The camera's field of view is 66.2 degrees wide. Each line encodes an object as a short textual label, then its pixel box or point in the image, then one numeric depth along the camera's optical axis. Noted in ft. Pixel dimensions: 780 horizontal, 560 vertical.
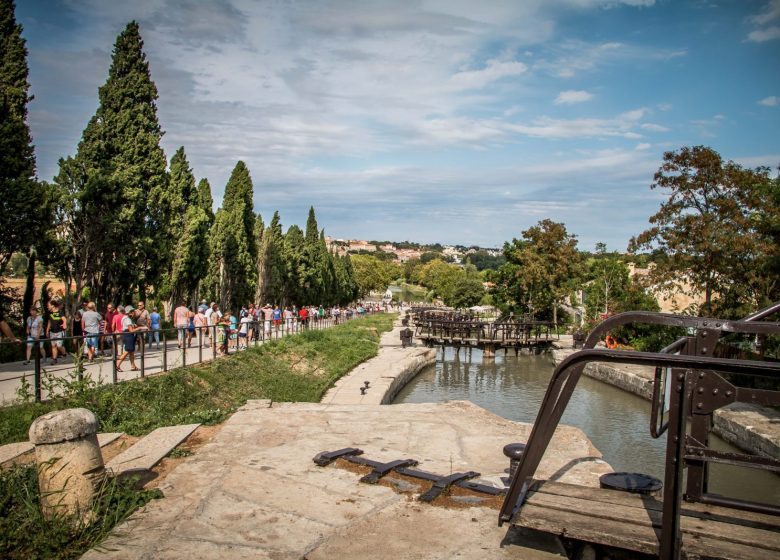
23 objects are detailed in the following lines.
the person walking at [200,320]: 56.24
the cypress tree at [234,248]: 96.99
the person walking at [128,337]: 39.13
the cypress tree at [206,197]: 104.81
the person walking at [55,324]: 45.16
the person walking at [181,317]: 54.65
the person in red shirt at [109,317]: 49.88
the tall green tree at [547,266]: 124.67
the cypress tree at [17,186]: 45.70
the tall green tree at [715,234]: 60.13
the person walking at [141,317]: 51.11
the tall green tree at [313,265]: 151.53
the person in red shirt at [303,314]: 101.48
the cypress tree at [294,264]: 142.31
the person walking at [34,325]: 43.79
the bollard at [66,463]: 15.21
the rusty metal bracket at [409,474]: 17.69
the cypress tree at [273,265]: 121.19
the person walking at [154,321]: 55.98
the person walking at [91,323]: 43.65
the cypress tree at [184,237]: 73.97
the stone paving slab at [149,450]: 19.83
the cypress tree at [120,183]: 56.59
